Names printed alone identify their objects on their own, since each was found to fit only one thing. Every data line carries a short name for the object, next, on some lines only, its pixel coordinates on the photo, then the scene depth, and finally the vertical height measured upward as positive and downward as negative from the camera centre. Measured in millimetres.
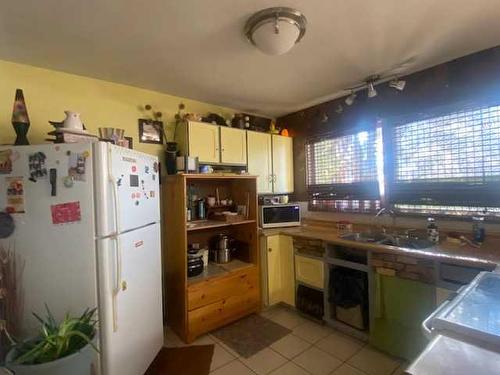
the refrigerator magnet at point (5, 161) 1478 +193
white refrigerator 1476 -216
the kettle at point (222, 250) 2764 -677
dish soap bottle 2115 -424
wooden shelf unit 2262 -819
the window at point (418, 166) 2035 +150
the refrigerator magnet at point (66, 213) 1478 -115
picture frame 2508 +594
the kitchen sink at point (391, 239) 2123 -519
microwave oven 2902 -342
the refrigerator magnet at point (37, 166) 1471 +161
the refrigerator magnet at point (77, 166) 1477 +155
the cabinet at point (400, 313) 1843 -1006
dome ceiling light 1454 +944
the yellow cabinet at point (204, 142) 2525 +478
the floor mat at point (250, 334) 2195 -1377
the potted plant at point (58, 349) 1222 -803
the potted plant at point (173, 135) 2486 +570
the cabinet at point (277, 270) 2754 -918
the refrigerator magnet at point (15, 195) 1475 -4
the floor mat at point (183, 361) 1928 -1374
